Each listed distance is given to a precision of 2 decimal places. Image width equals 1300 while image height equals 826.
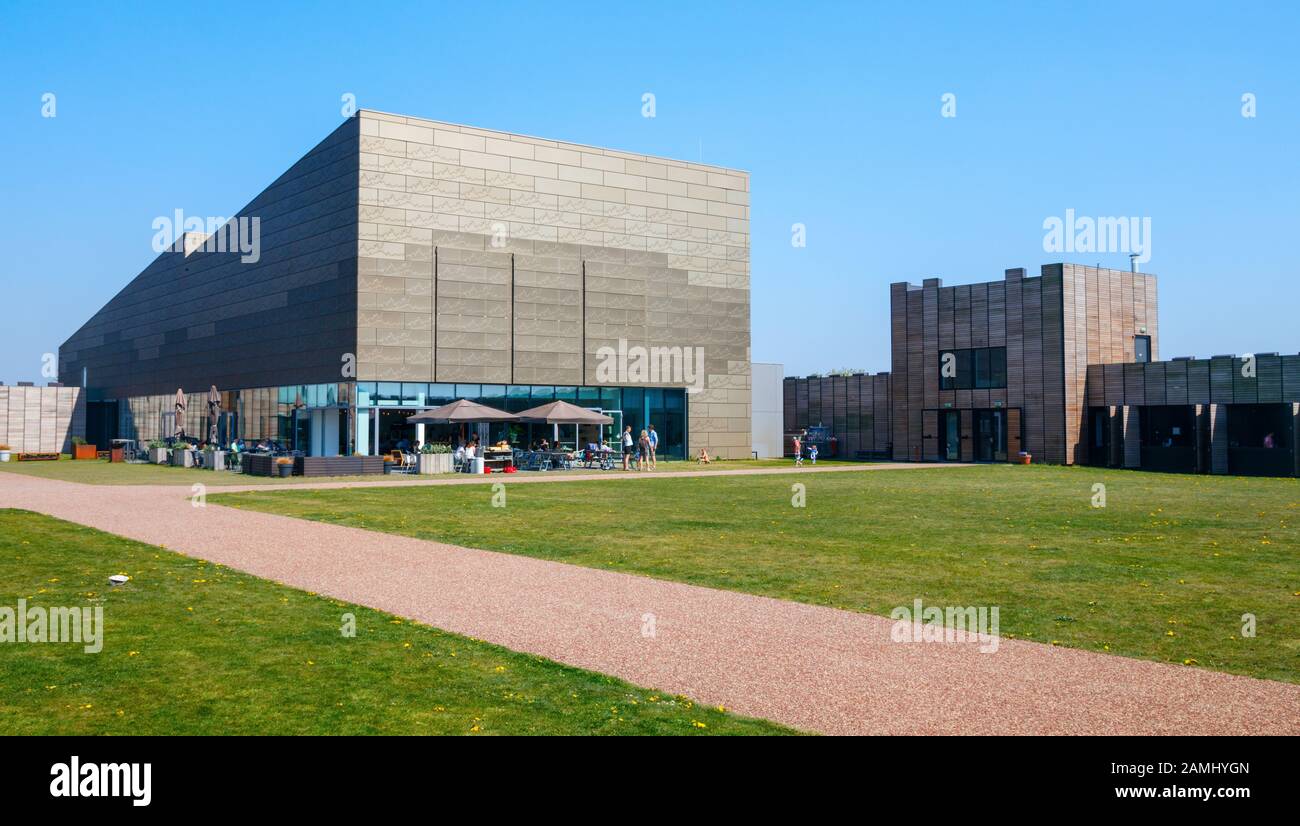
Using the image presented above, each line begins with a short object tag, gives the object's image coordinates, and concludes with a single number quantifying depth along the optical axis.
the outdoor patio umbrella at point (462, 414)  41.25
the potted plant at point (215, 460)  42.81
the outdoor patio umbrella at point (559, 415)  42.16
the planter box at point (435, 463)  39.56
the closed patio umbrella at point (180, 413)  48.60
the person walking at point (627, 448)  43.00
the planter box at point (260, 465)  36.79
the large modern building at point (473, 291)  43.88
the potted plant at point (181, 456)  46.21
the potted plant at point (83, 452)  58.42
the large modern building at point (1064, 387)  42.09
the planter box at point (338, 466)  36.66
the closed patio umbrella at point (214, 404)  47.28
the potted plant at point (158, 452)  50.39
